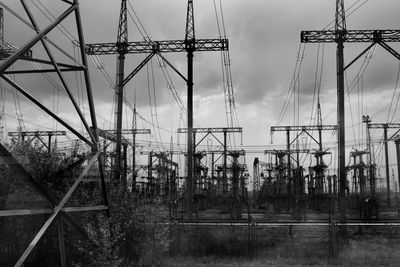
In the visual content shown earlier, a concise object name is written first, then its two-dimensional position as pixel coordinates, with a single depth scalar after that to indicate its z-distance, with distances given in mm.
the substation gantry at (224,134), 63969
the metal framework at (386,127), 69700
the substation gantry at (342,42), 26719
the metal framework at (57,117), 7898
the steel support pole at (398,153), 54338
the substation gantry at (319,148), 59188
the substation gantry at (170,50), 28870
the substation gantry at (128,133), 23878
